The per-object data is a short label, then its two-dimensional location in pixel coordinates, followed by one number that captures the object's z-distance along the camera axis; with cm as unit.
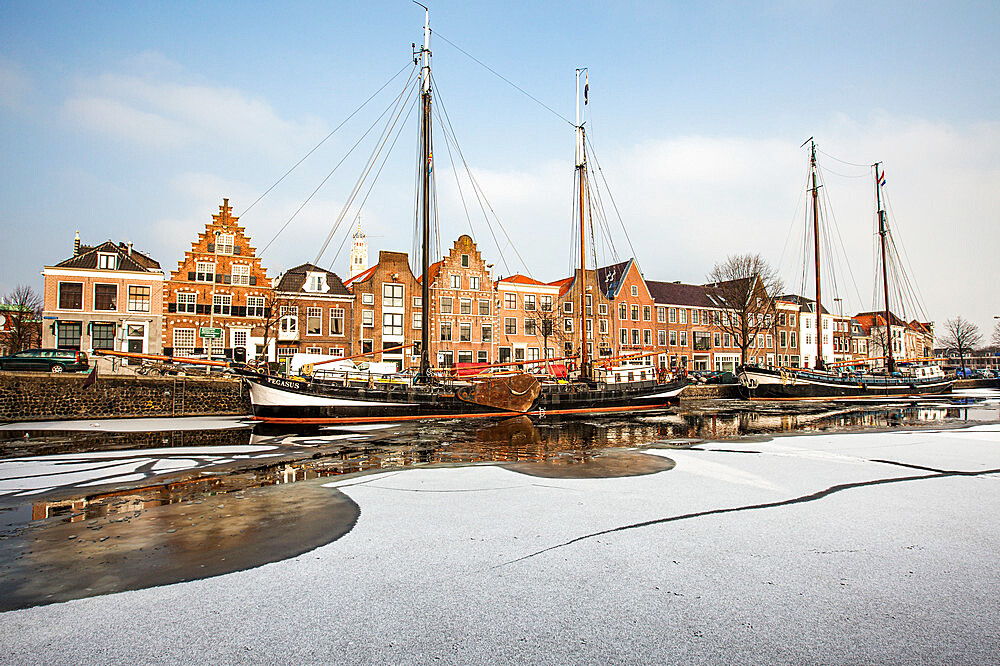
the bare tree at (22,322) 5225
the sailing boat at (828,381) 4394
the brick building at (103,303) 4262
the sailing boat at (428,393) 2605
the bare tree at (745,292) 5697
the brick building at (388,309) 5141
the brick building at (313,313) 4834
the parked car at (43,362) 3052
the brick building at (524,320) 5809
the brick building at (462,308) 5516
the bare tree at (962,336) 9025
